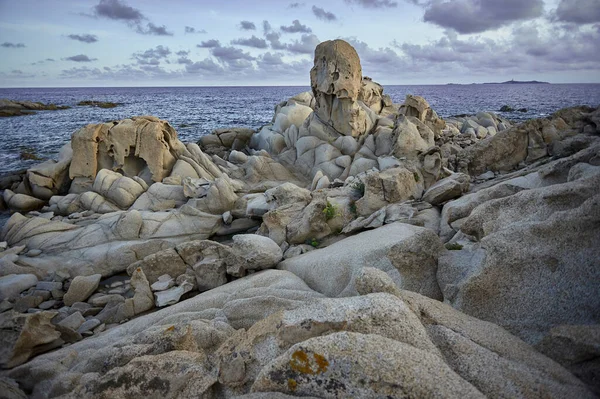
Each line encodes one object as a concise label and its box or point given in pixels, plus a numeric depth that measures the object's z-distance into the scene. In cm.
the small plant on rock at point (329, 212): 1445
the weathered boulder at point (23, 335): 780
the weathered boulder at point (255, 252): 1157
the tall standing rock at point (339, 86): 2530
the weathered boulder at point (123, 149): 2198
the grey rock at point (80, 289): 1251
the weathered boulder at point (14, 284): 1243
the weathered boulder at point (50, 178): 2194
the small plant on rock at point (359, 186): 1600
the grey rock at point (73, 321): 1032
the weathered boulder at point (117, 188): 1994
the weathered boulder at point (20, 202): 2064
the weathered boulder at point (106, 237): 1485
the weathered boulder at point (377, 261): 837
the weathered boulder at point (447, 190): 1409
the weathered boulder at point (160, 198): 1952
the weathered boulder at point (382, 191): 1478
